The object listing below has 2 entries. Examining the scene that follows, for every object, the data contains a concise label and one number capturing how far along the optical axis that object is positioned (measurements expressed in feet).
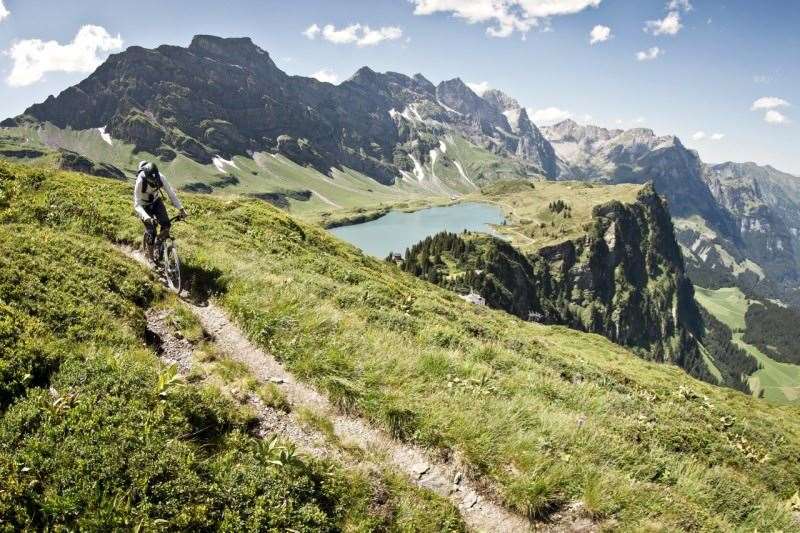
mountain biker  52.31
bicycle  51.62
